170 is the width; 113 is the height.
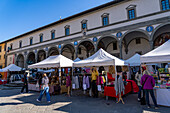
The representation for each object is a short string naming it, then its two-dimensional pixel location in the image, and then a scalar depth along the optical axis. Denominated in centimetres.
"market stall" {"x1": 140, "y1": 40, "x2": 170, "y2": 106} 511
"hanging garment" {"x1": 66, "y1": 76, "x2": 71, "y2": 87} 792
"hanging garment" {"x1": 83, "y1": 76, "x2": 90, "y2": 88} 741
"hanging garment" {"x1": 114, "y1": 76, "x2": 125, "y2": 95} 589
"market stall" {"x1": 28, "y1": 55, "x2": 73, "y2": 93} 839
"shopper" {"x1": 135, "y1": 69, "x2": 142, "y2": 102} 592
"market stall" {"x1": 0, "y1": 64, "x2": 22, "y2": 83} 1557
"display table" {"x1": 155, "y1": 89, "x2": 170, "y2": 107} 505
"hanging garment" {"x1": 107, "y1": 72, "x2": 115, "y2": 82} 823
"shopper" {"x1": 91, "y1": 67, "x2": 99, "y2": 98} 719
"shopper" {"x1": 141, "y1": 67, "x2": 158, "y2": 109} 492
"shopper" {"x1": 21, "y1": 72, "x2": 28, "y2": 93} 938
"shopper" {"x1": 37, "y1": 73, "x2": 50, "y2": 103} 606
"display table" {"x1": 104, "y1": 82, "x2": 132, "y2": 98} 625
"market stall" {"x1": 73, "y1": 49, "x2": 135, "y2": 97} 635
